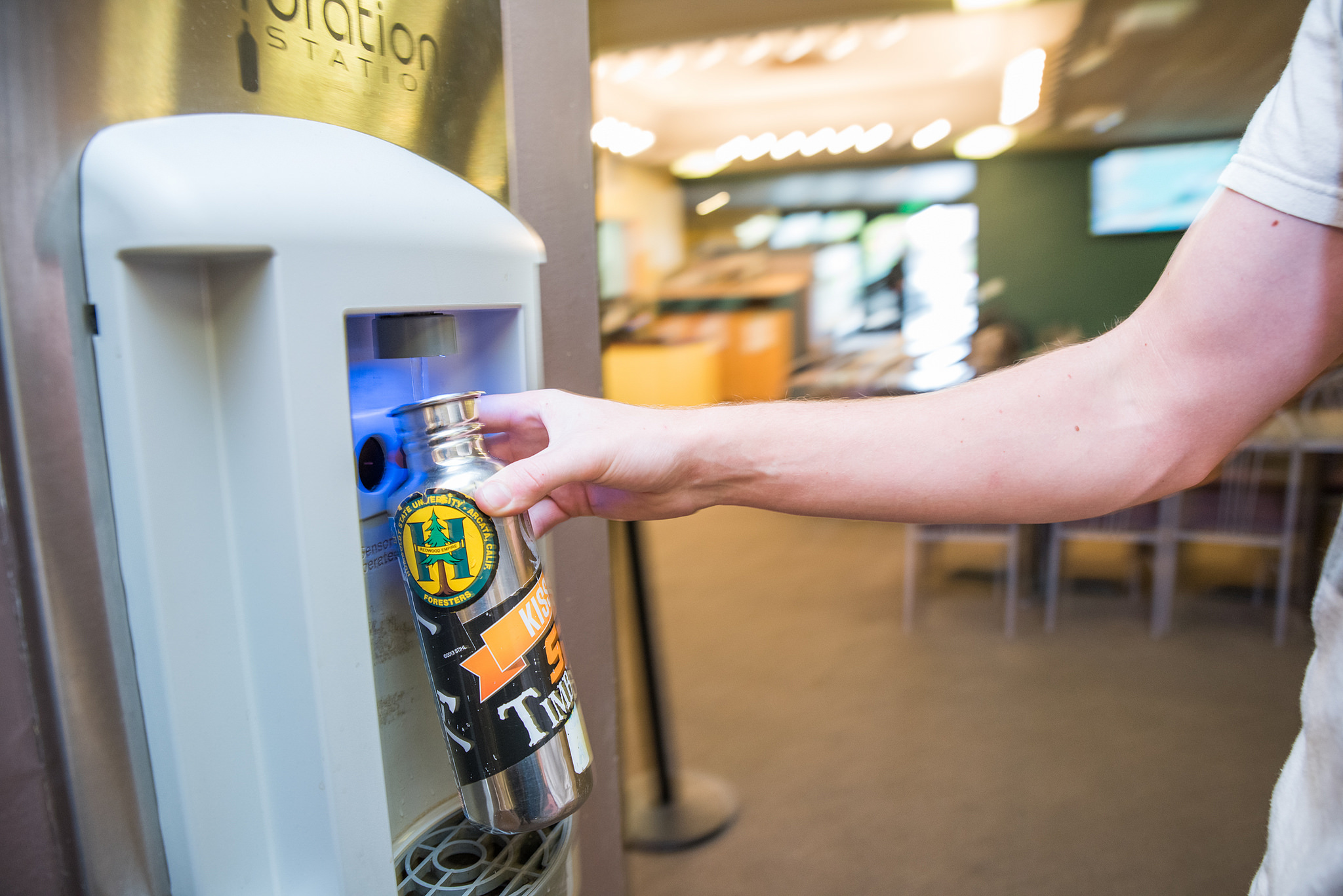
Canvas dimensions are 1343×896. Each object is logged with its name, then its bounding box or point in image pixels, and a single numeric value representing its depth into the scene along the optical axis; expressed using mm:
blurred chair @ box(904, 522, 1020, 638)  3244
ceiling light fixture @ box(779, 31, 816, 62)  4723
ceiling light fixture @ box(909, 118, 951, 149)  6996
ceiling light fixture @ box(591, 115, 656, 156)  6508
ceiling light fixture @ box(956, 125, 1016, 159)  7188
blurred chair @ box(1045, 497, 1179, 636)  3139
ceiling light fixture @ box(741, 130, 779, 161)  7453
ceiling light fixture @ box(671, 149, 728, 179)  7926
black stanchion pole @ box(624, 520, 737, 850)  2082
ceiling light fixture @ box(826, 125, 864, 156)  7160
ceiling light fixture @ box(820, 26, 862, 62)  4703
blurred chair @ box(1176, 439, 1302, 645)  3068
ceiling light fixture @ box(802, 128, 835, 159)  7242
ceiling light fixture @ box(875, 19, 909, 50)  4695
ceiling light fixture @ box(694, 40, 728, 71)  4977
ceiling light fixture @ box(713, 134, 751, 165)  7488
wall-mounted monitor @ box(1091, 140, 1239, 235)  7293
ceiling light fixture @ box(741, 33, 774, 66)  4833
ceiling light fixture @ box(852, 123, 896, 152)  7113
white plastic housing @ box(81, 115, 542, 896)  532
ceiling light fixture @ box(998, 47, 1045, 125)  5287
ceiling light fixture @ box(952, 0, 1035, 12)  3629
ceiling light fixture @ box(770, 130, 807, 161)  7387
